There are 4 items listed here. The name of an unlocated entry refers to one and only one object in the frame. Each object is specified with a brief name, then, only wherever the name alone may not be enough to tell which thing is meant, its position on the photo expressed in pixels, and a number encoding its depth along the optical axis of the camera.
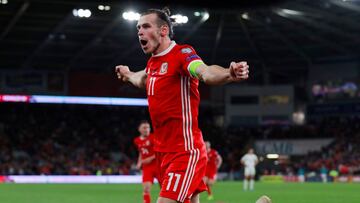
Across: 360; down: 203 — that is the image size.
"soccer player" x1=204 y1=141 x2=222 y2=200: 25.53
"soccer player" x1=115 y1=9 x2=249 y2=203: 6.43
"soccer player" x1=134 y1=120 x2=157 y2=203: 16.98
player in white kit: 32.66
